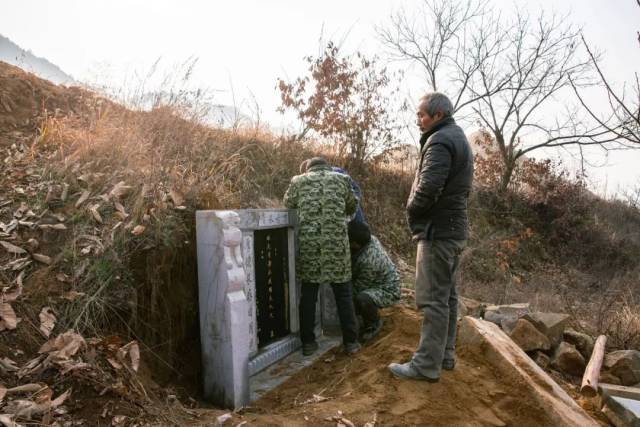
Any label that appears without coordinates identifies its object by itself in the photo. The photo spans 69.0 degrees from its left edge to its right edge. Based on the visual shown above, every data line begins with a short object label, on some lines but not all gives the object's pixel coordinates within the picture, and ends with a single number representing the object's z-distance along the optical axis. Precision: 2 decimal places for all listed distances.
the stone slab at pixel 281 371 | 3.83
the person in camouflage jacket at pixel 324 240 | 4.31
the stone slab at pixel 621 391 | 4.02
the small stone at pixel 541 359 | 4.96
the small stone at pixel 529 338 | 5.02
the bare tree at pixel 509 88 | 13.77
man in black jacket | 3.21
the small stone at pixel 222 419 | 2.61
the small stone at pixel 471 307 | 5.71
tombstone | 3.50
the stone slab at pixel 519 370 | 3.32
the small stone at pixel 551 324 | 5.15
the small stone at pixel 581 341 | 5.31
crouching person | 4.74
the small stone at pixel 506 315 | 5.38
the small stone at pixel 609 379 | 4.71
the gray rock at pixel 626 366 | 4.70
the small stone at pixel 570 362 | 4.98
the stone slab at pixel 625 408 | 3.70
